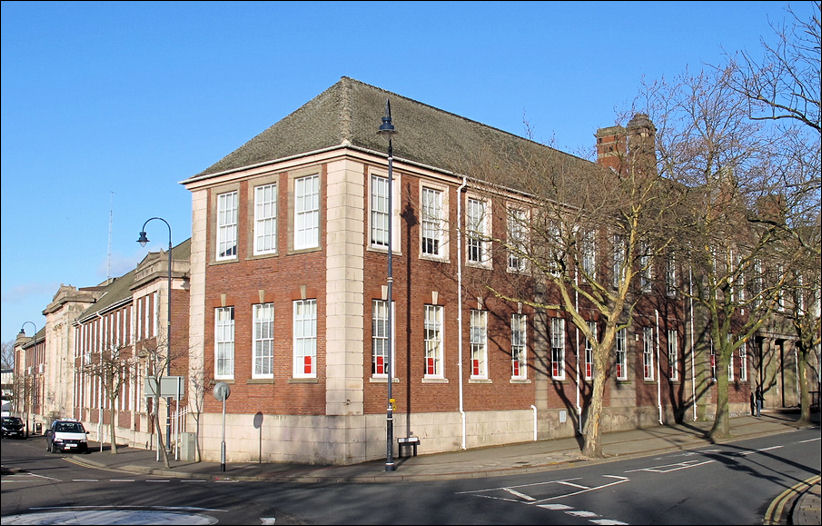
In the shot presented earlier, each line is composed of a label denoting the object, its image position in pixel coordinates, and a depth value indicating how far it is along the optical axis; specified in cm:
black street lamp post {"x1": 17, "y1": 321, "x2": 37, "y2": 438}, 7712
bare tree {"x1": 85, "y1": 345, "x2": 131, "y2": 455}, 4097
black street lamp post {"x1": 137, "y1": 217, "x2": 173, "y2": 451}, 3455
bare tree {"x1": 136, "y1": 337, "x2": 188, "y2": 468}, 3228
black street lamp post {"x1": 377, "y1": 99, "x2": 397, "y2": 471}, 2473
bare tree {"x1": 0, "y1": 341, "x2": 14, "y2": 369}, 14586
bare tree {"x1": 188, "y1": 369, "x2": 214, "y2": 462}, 3203
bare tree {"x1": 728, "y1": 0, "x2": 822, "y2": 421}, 1823
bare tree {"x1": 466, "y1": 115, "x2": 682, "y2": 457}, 2759
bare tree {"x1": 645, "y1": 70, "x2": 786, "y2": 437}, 2781
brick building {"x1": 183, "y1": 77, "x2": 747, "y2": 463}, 2831
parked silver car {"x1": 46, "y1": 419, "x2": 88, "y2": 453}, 4266
